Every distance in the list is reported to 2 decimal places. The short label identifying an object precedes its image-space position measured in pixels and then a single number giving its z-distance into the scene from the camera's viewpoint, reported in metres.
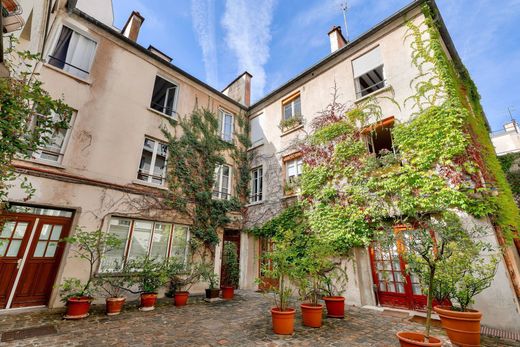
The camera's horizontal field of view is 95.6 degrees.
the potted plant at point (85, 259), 5.65
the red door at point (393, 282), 6.45
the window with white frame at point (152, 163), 9.01
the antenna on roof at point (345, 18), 11.57
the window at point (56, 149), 7.03
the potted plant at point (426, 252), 3.52
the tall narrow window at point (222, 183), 10.99
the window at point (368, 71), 8.93
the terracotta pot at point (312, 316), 5.27
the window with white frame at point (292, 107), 11.32
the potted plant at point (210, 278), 8.02
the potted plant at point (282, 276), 4.85
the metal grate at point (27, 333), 4.38
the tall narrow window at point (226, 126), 12.28
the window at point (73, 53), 8.20
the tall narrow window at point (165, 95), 10.70
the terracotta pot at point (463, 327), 4.09
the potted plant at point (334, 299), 5.96
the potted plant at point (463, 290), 4.13
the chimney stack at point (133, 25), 10.72
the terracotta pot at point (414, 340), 3.31
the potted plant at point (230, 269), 8.26
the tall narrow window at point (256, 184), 11.49
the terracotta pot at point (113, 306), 6.09
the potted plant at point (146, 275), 7.14
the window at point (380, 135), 8.00
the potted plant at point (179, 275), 7.91
